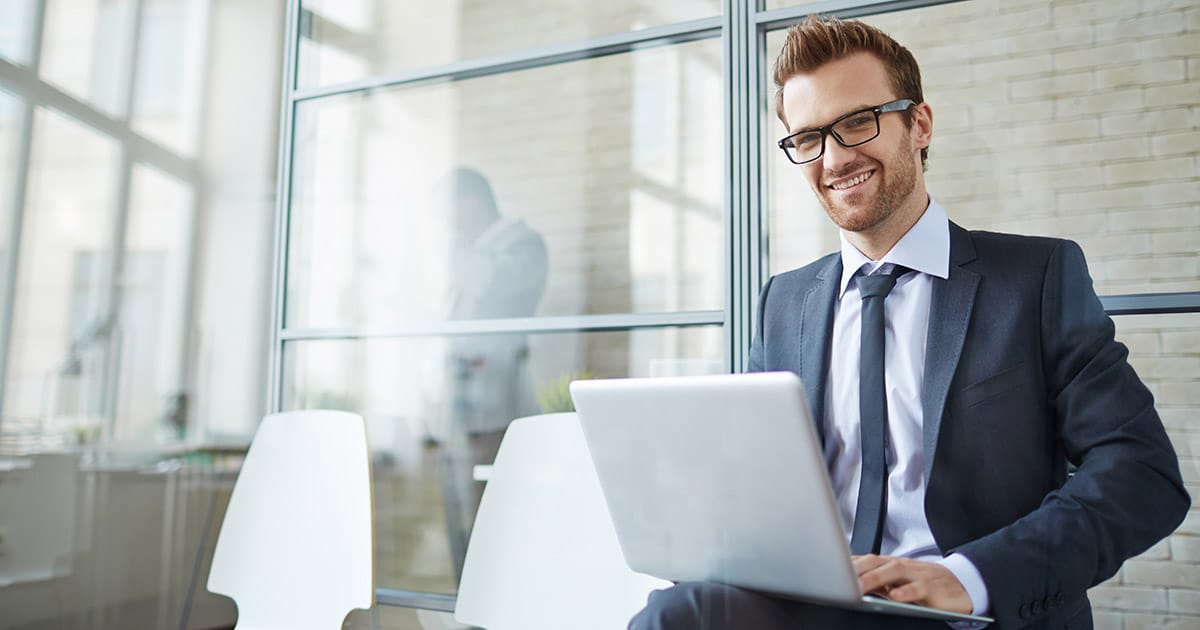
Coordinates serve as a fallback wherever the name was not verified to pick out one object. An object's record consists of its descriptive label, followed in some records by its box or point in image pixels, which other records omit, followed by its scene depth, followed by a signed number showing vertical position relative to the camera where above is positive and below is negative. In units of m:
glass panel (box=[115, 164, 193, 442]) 3.20 +0.31
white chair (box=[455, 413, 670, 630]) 1.67 -0.28
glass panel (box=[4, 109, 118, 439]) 2.84 +0.36
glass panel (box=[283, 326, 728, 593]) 2.18 -0.01
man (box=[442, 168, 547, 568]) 2.27 +0.15
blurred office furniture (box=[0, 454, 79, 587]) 2.70 -0.36
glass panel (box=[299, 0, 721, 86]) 2.25 +0.97
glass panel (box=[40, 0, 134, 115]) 2.97 +1.15
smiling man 1.11 +0.02
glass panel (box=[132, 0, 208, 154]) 3.30 +1.19
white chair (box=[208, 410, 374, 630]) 1.86 -0.28
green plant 2.18 +0.02
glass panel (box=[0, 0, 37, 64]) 2.82 +1.14
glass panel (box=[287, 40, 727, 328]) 2.10 +0.51
